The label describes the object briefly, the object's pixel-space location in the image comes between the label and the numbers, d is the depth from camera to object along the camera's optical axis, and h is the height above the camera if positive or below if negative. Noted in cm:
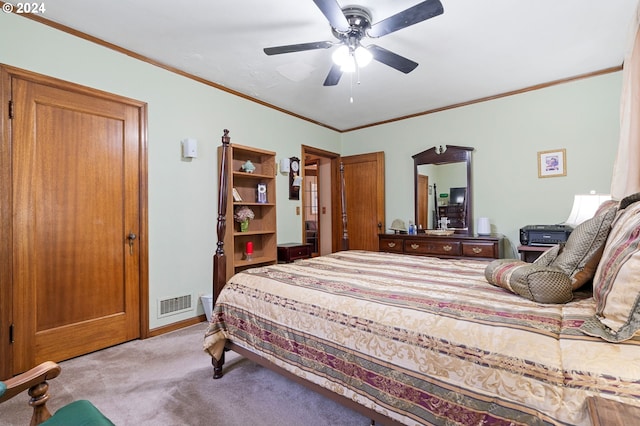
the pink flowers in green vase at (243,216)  363 +0
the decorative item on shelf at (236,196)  359 +24
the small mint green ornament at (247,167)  372 +60
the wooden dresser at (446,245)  360 -41
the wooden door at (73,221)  226 -2
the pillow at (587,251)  134 -18
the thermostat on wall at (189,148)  320 +73
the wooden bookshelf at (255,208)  358 +10
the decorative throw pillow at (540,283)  129 -31
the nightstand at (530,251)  315 -41
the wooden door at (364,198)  487 +27
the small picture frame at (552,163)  347 +57
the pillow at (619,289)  94 -26
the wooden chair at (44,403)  100 -65
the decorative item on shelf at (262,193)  394 +29
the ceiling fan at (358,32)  182 +124
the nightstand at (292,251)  396 -48
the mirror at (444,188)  414 +36
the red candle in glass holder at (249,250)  373 -42
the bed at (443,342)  92 -49
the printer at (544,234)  313 -24
